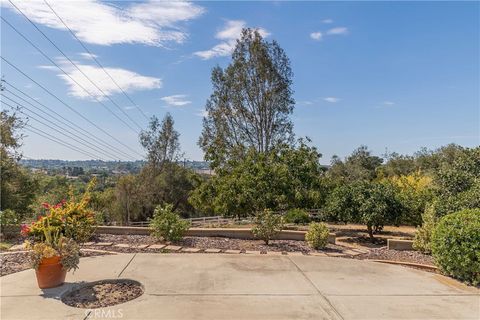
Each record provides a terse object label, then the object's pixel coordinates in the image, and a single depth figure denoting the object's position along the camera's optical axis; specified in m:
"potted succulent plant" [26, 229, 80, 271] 4.79
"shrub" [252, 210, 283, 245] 8.66
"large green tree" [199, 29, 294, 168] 19.92
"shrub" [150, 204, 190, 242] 8.43
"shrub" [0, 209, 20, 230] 8.54
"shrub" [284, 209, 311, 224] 13.51
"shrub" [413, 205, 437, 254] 8.15
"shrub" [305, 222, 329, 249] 8.36
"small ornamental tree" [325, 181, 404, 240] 10.37
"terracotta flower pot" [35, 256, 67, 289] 4.85
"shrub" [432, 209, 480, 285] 5.60
